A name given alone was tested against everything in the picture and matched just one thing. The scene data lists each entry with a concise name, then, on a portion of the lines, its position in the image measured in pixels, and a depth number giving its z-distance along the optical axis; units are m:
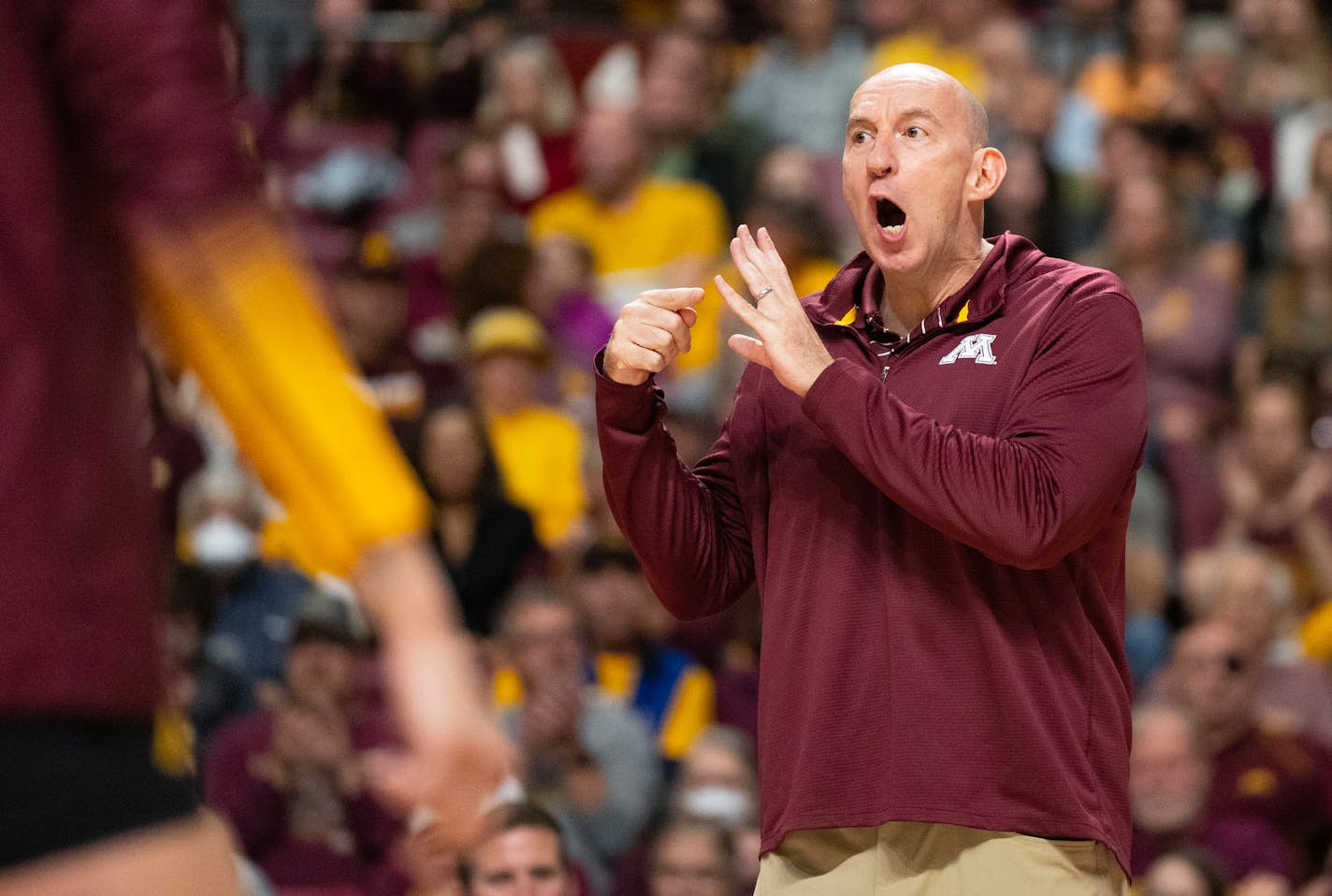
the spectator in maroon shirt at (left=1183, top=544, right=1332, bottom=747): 13.80
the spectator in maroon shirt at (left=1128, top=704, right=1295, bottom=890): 12.32
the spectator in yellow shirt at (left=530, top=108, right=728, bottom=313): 19.52
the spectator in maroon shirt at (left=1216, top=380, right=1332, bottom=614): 15.39
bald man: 6.25
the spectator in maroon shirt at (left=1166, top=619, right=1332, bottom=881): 12.83
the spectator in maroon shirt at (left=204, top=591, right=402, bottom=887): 13.18
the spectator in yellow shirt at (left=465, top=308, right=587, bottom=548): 17.36
